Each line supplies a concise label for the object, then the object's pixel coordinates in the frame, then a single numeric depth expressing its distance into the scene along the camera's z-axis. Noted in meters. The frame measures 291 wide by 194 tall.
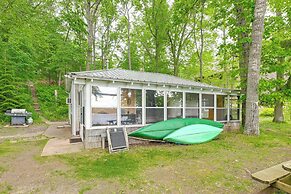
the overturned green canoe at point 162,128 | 7.14
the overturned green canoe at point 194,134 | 7.37
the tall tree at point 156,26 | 17.06
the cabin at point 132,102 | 6.66
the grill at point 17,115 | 11.41
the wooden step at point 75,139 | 7.39
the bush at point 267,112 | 20.63
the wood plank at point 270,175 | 2.94
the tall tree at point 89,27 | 13.01
